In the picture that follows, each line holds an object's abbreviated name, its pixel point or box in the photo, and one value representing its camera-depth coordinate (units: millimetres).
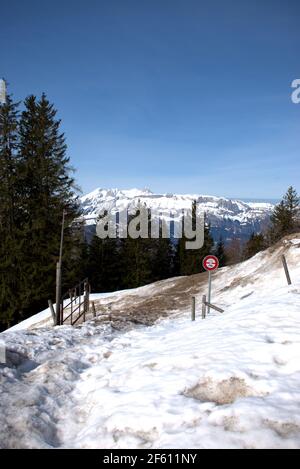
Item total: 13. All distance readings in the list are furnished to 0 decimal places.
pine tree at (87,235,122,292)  42688
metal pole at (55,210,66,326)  14754
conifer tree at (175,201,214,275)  49625
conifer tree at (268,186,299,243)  48781
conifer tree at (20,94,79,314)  29422
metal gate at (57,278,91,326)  15514
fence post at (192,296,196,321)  14391
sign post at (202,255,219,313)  16422
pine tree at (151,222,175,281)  50434
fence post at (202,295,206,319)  14285
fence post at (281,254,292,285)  16188
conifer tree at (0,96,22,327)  28422
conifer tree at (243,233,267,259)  55325
